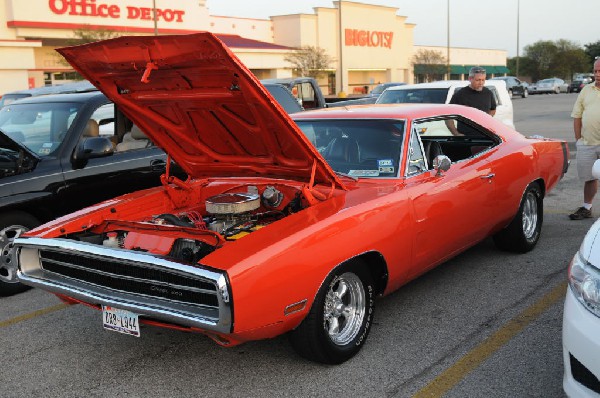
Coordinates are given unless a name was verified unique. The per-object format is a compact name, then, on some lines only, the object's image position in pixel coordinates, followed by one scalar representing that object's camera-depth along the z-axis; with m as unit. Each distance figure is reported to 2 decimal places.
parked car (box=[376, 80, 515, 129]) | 11.62
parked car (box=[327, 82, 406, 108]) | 17.18
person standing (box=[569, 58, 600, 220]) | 6.96
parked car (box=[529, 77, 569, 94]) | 52.62
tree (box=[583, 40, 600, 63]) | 95.44
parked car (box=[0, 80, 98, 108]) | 8.52
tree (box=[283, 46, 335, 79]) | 45.14
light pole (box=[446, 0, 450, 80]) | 53.75
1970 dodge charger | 3.36
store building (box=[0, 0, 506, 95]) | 32.50
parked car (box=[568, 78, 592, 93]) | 50.68
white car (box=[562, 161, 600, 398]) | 2.73
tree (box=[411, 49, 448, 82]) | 58.09
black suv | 5.39
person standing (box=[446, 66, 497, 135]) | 8.65
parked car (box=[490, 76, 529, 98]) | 42.06
